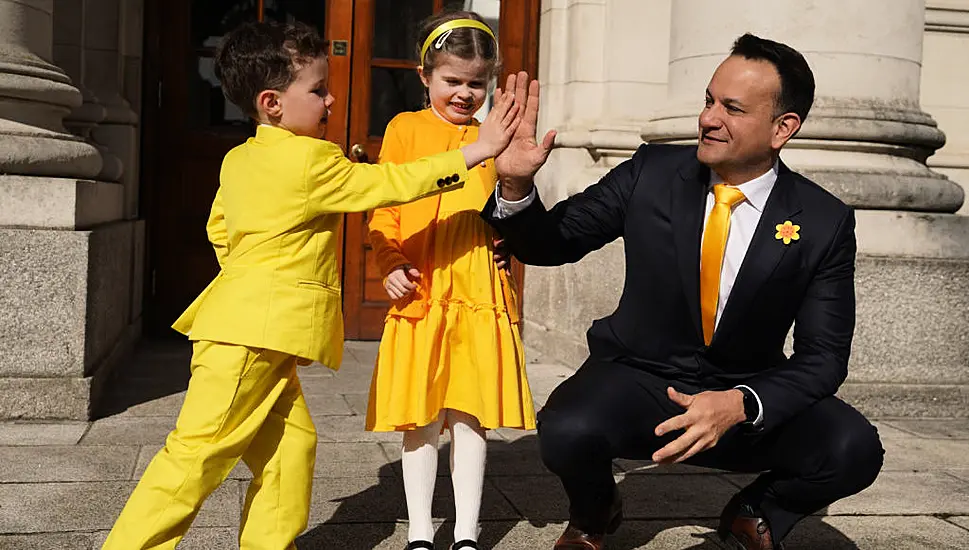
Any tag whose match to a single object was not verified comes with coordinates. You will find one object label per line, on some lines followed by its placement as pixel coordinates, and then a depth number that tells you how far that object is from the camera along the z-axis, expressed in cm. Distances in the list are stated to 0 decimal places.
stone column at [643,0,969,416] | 589
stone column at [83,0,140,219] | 759
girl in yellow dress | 354
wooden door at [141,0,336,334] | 804
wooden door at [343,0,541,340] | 812
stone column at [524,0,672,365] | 759
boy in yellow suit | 315
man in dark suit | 338
